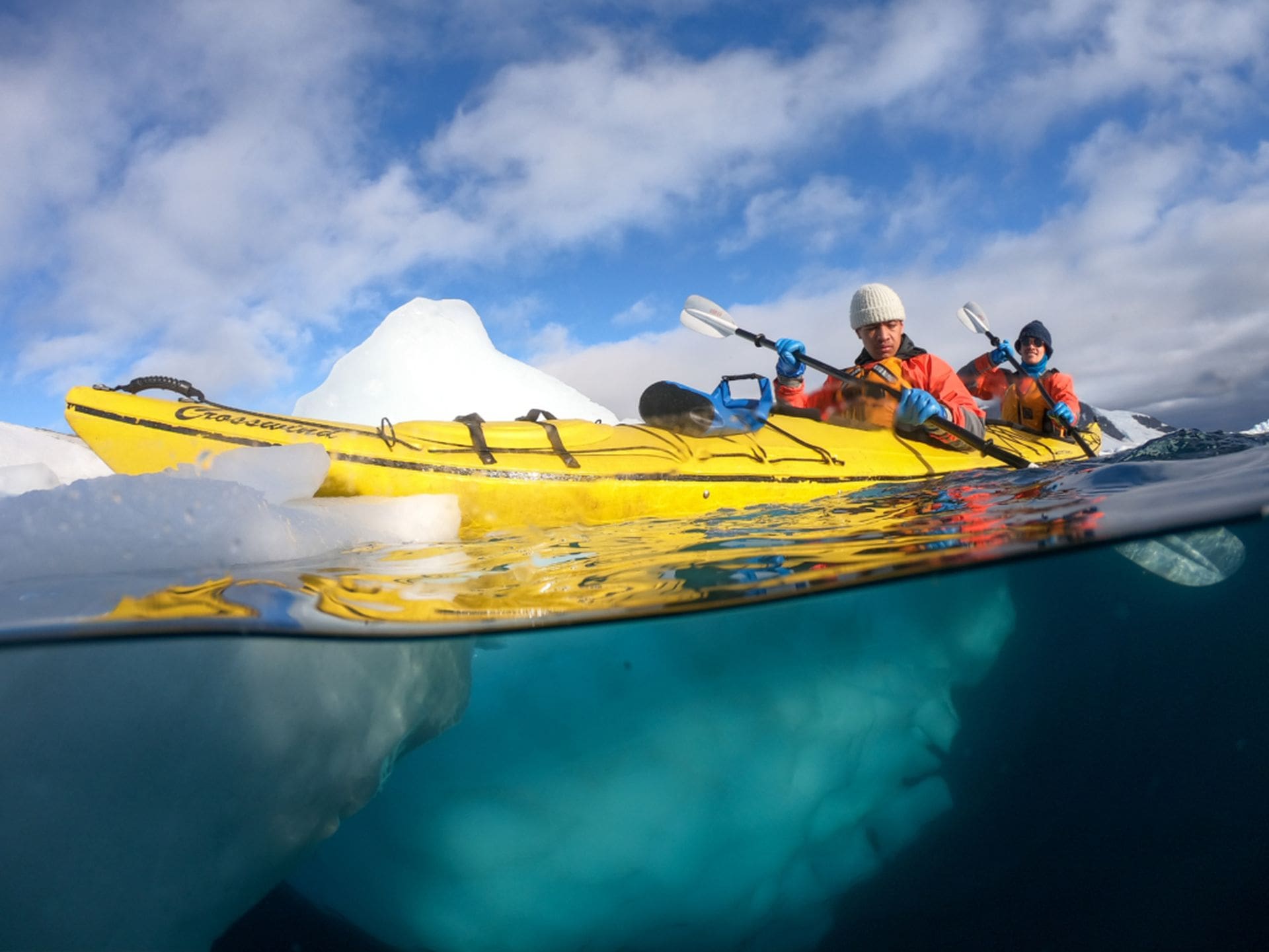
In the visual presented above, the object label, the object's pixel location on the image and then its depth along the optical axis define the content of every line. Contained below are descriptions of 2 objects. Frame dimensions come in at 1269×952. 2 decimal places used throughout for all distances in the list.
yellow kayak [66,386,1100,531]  4.29
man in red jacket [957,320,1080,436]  7.25
